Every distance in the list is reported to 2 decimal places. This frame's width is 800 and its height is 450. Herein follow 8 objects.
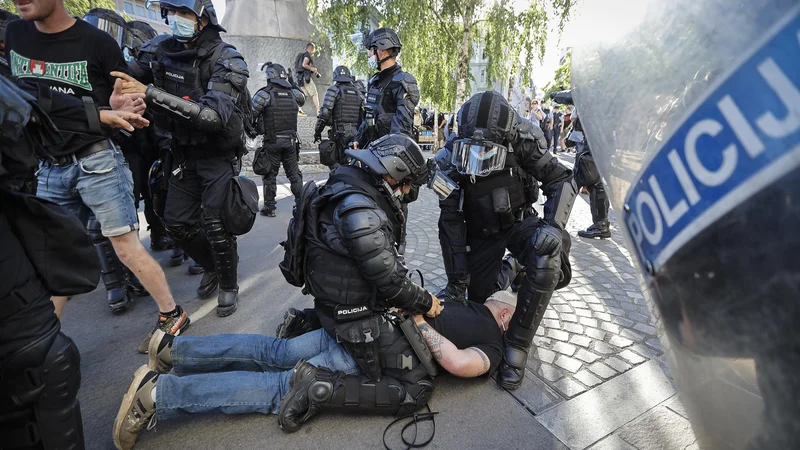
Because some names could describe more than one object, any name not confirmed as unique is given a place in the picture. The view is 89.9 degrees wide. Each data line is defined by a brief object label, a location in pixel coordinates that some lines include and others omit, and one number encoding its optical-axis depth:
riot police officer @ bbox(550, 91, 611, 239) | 4.78
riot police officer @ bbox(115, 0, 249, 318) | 2.74
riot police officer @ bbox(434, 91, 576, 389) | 2.41
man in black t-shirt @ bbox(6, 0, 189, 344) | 2.28
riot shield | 0.51
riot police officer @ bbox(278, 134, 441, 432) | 1.93
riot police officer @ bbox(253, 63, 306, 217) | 5.62
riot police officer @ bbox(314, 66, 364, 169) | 5.68
